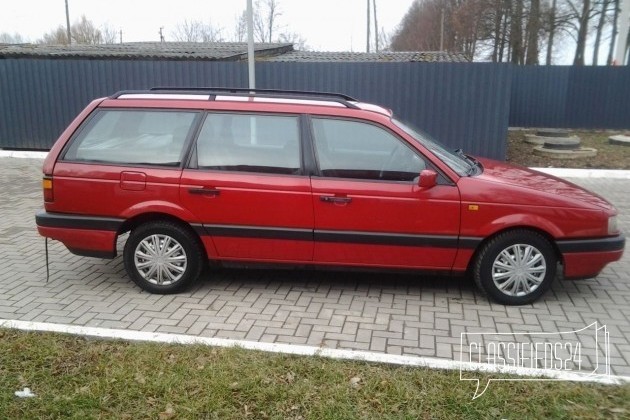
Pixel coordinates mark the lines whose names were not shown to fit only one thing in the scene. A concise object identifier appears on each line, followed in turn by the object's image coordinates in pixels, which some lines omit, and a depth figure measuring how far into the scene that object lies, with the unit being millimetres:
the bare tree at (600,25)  23656
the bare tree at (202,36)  41094
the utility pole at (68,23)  36906
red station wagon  4434
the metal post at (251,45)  9141
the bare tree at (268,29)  37125
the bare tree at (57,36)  43147
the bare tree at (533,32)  22672
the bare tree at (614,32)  23097
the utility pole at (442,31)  34656
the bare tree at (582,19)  23969
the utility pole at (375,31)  40625
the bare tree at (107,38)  46219
